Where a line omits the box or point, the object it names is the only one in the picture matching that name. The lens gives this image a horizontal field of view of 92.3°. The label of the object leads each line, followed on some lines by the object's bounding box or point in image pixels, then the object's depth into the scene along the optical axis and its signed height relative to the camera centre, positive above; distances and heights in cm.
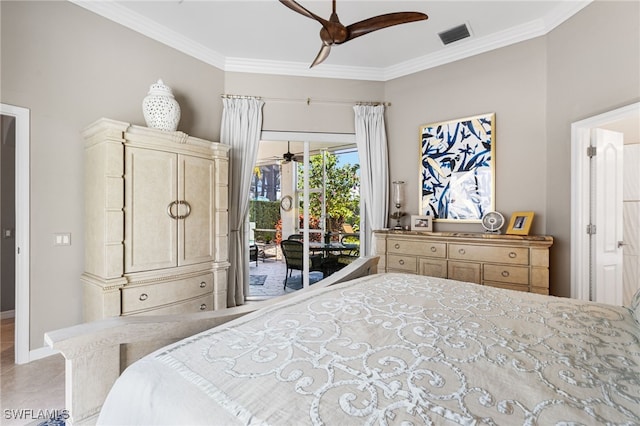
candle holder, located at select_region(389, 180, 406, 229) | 391 +13
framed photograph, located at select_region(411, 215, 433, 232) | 366 -13
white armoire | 242 -9
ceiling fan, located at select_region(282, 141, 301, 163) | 414 +74
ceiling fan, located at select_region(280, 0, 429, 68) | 204 +127
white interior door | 270 -3
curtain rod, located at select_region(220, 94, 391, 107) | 399 +146
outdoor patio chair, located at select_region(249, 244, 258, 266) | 408 -55
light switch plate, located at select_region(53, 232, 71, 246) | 261 -23
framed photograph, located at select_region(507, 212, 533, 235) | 304 -11
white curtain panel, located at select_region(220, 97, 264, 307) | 381 +62
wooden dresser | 273 -44
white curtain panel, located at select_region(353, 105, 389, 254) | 406 +78
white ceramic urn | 278 +94
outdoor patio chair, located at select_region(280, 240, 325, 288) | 412 -63
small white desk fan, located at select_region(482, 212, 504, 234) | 320 -10
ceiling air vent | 324 +193
